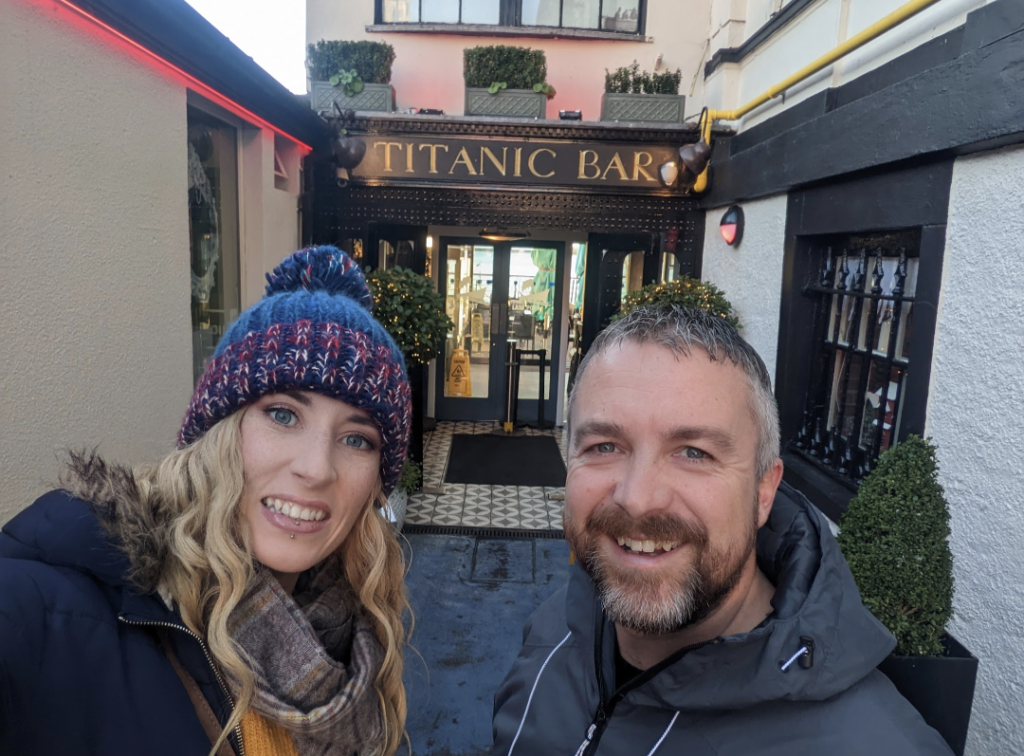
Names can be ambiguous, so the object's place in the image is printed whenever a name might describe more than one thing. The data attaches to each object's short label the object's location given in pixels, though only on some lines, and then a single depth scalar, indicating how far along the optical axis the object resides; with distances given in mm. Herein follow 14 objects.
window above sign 6312
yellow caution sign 9258
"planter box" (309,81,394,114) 5820
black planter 1989
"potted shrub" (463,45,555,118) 5871
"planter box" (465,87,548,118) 5871
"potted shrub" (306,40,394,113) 5805
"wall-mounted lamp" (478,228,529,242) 7688
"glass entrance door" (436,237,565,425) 9016
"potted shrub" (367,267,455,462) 5016
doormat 6977
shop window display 3957
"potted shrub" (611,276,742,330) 5016
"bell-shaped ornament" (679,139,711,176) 5469
